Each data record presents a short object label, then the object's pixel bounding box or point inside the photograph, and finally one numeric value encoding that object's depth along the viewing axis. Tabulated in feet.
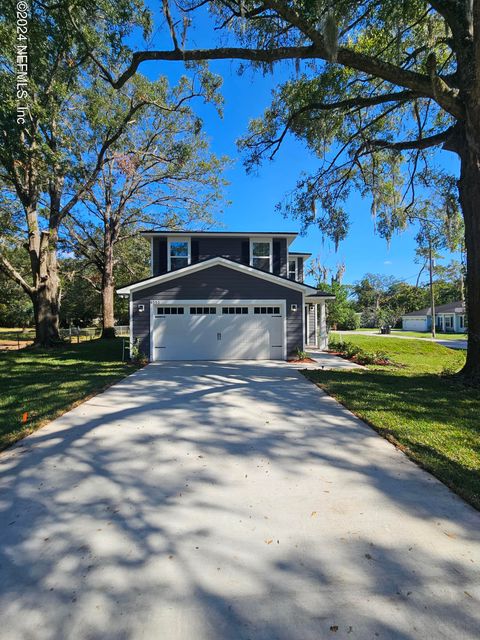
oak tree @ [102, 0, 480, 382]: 20.81
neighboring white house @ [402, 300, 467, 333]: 123.77
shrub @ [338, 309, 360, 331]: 125.47
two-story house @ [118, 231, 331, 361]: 40.40
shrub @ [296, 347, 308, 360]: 40.01
